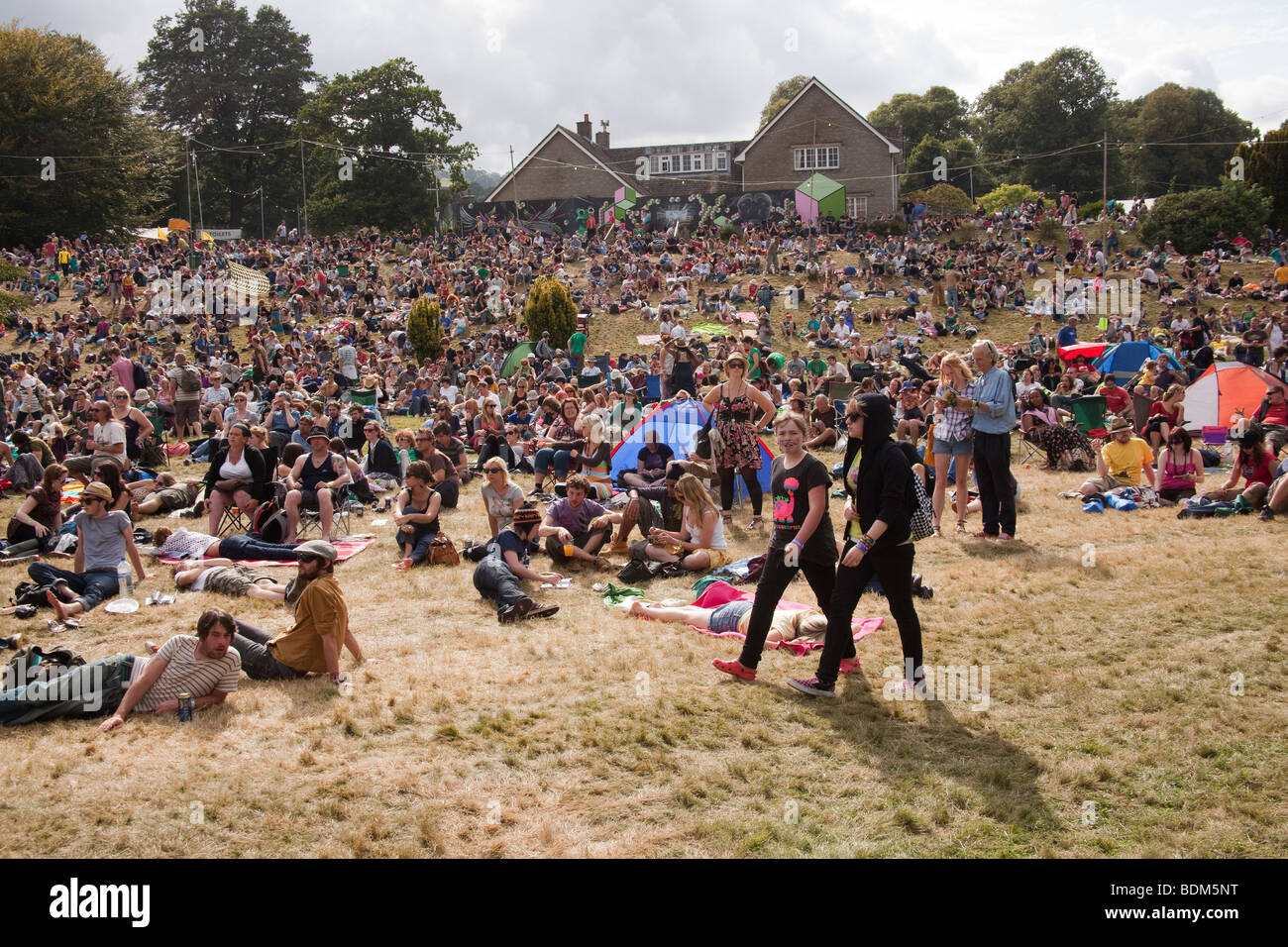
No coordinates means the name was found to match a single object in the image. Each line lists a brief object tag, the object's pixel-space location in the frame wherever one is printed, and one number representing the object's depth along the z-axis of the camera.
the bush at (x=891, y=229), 38.47
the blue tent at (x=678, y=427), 11.88
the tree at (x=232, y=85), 59.72
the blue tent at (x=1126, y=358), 18.98
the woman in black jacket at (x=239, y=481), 10.45
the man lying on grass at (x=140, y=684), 5.75
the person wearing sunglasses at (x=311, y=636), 6.38
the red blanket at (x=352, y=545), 10.09
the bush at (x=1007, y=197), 47.88
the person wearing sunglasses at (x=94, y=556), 8.31
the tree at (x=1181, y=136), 59.25
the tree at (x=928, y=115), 67.56
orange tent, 14.52
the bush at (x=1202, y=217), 32.88
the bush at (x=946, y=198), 43.62
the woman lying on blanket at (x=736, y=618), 6.91
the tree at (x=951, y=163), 60.38
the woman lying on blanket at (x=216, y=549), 9.70
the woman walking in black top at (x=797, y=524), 5.78
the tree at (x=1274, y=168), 39.22
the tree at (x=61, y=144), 39.78
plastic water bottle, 8.60
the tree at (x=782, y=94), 71.64
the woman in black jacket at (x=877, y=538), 5.55
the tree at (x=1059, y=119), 60.47
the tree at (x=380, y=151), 49.44
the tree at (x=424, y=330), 24.30
